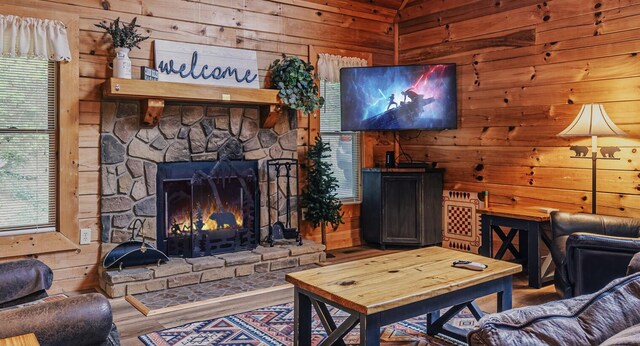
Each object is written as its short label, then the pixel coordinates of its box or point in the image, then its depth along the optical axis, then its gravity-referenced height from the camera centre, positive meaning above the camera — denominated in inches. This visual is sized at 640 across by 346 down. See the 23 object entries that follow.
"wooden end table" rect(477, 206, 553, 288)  163.6 -22.3
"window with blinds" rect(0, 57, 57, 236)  149.4 +7.8
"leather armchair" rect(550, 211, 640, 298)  116.1 -20.2
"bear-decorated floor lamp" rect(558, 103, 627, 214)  153.5 +13.2
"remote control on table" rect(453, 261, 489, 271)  107.9 -20.6
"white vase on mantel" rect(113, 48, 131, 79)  157.8 +33.4
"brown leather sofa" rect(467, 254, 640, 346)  40.8 -12.7
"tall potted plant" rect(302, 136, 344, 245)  203.2 -8.1
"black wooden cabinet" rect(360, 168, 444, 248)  214.7 -15.0
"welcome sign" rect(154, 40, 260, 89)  172.7 +38.3
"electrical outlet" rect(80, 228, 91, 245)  159.6 -20.5
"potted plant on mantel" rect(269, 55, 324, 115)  190.2 +33.7
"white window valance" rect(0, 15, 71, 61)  144.5 +39.1
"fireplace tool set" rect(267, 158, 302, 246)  196.5 -11.3
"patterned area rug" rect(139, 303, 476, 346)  118.3 -39.7
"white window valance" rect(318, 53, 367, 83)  213.8 +45.8
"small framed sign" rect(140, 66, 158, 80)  163.3 +31.9
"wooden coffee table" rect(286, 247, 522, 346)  89.0 -22.5
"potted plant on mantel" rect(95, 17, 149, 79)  157.8 +40.2
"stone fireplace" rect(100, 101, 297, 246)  163.3 +8.2
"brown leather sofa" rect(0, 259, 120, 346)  60.2 -18.5
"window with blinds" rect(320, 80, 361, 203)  221.6 +11.2
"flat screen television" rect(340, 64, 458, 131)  212.2 +31.2
